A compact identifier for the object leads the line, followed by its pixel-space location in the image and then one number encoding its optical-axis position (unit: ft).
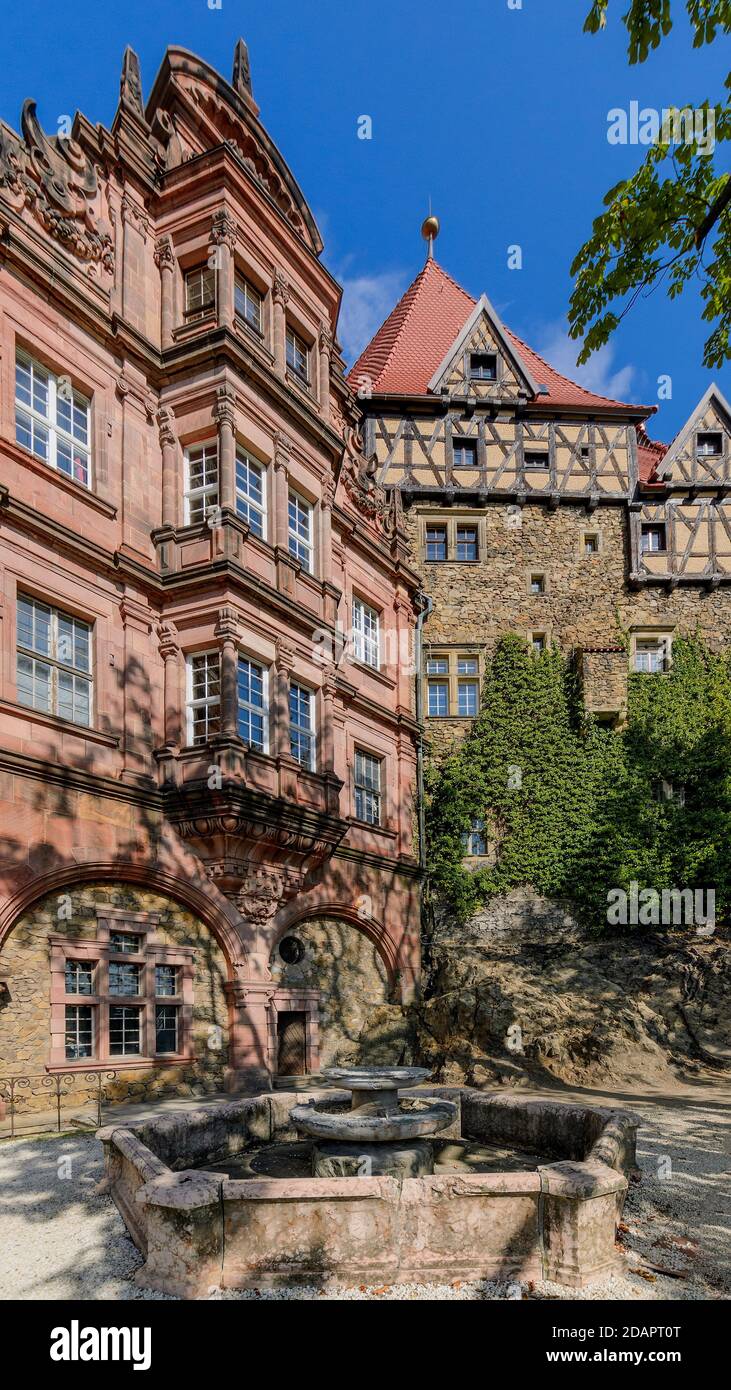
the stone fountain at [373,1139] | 24.72
